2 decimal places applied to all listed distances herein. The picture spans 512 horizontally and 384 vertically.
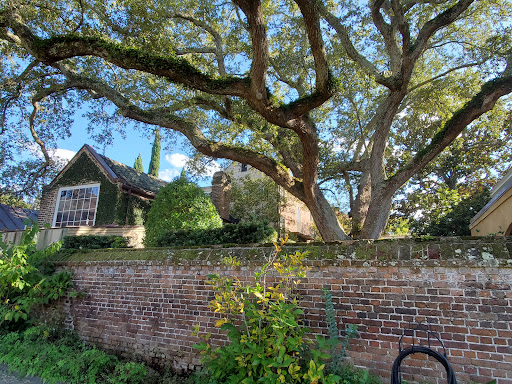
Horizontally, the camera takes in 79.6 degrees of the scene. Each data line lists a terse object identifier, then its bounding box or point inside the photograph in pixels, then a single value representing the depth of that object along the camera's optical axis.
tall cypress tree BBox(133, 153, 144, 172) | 33.26
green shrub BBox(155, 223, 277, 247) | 6.29
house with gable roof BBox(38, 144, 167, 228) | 13.82
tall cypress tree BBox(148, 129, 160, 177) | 30.47
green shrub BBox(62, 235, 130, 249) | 7.36
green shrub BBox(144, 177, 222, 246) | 8.32
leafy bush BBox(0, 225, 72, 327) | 5.34
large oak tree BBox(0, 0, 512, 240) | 6.05
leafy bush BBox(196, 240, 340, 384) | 3.01
